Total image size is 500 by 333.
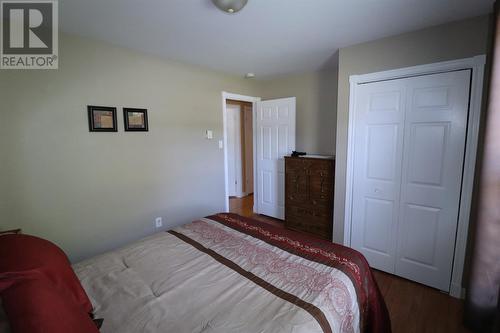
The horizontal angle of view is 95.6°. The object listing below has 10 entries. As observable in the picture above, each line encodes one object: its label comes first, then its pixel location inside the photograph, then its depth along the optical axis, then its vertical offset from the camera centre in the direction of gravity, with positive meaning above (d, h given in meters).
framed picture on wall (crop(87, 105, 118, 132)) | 2.21 +0.26
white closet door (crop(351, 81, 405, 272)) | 2.21 -0.23
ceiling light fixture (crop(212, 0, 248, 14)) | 1.50 +0.95
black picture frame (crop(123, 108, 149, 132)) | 2.44 +0.28
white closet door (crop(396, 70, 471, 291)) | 1.93 -0.24
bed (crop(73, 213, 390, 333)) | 1.00 -0.75
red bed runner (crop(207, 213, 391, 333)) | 1.36 -0.72
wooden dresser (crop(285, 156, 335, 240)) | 2.92 -0.66
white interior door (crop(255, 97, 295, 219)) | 3.55 -0.04
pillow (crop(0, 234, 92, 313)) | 0.95 -0.51
